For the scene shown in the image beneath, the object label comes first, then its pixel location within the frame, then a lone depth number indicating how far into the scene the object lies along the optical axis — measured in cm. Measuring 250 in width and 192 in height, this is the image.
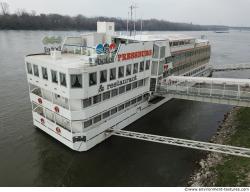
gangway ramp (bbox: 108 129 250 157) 2240
